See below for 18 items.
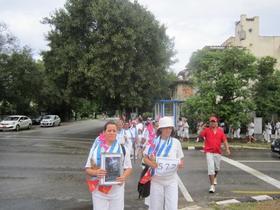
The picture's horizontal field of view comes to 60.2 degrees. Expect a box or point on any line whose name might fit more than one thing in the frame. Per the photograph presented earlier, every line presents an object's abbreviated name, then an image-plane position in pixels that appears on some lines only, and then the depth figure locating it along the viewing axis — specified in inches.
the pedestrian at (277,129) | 603.2
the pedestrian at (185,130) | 603.4
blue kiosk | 708.8
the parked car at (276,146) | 422.6
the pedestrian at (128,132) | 302.7
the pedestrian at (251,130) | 597.1
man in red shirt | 218.3
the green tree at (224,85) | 584.1
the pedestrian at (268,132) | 603.4
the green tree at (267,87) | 630.3
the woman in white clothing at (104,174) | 108.7
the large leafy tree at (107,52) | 686.3
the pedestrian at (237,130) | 583.0
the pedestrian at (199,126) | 604.6
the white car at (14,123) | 864.9
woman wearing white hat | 128.3
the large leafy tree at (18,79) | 1035.2
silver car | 1098.5
